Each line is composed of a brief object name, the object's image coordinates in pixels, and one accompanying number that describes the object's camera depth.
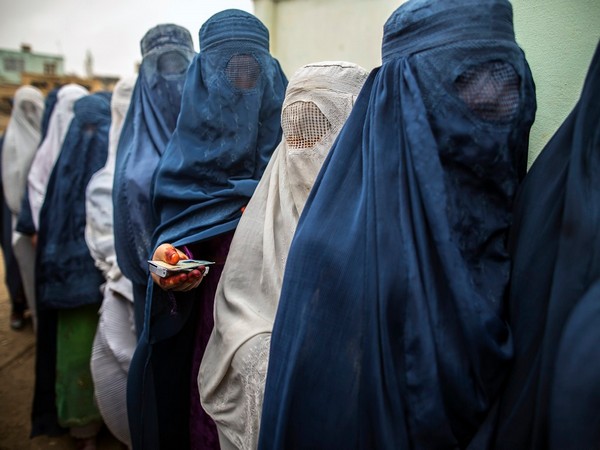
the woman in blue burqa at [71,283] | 2.27
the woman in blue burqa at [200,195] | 1.55
